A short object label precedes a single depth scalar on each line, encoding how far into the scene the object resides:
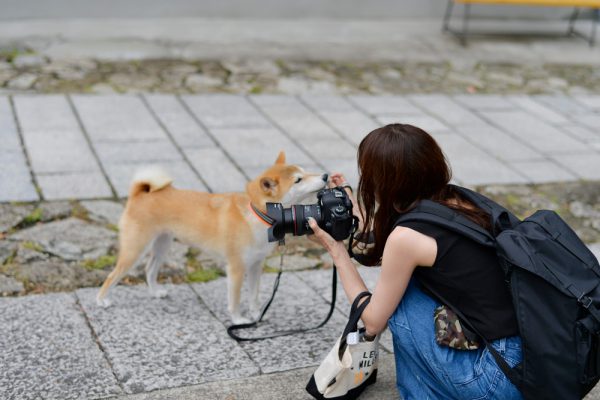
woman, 2.54
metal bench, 8.56
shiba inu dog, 3.50
